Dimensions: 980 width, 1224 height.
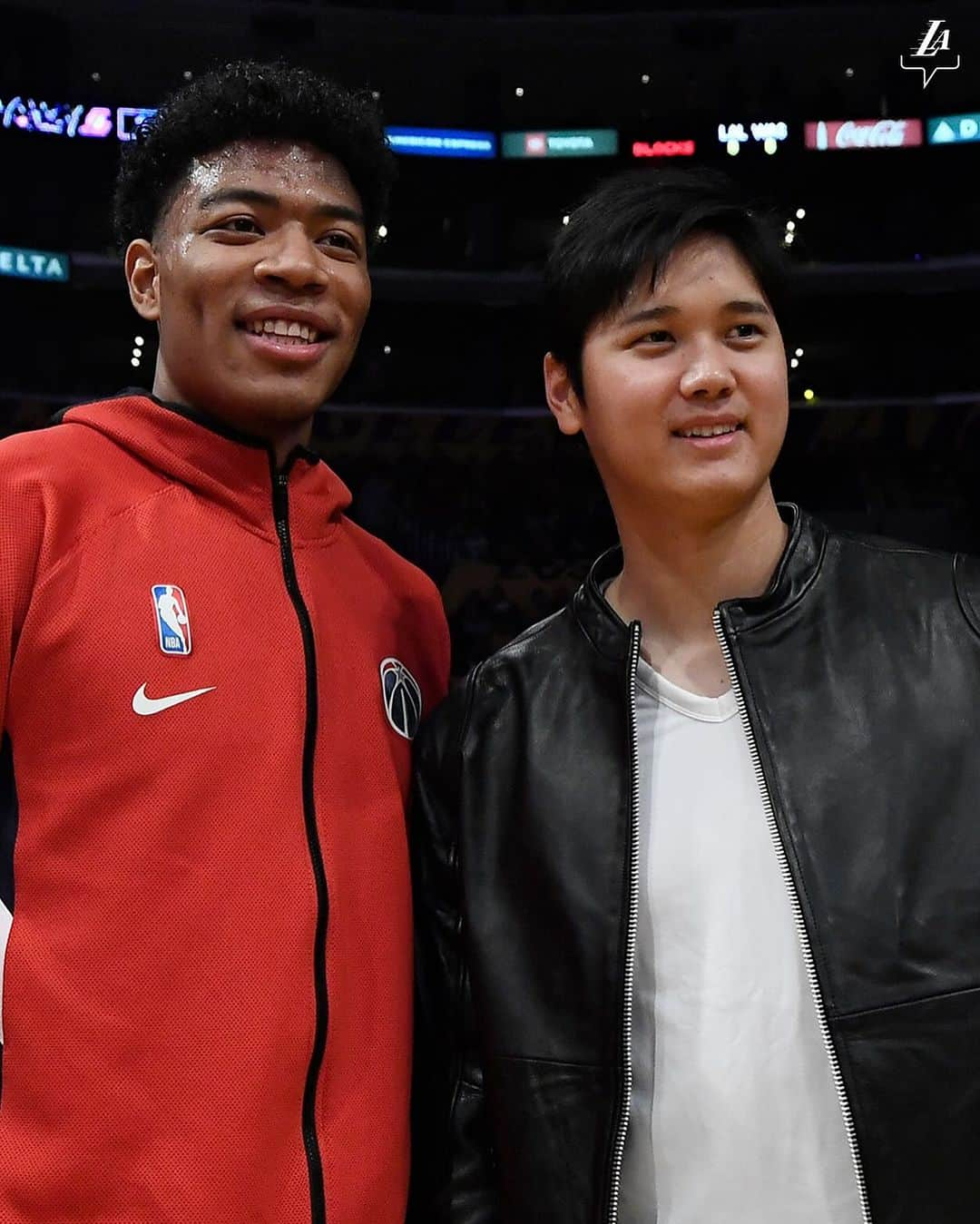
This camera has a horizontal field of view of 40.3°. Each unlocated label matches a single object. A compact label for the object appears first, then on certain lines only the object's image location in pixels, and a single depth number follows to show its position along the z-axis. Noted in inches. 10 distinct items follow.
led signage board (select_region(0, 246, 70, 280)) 499.5
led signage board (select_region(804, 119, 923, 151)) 549.3
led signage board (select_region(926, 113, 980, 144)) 541.0
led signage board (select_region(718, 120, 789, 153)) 545.3
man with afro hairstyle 60.9
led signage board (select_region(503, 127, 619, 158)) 561.6
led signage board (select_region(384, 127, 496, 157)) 553.3
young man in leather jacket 63.0
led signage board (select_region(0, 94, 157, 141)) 498.6
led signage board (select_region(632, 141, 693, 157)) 546.3
